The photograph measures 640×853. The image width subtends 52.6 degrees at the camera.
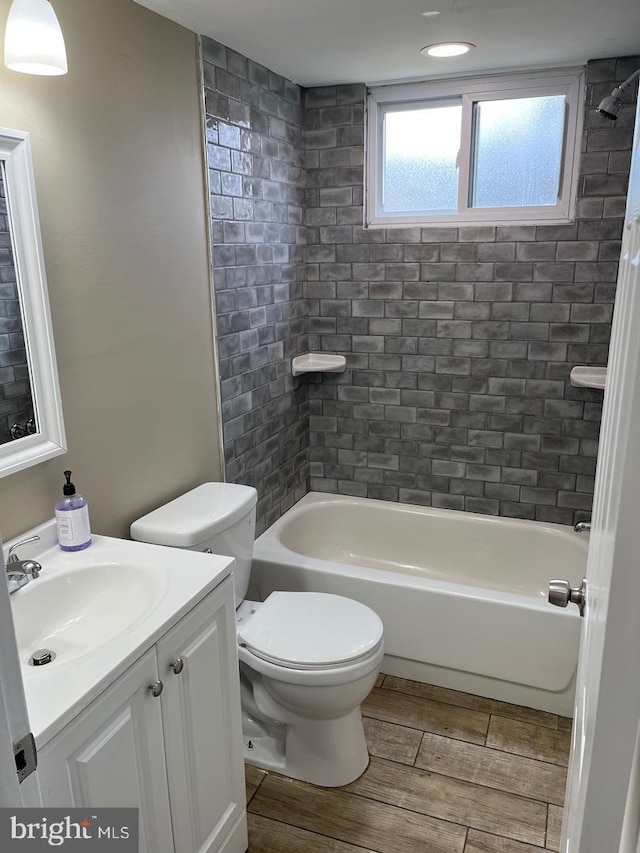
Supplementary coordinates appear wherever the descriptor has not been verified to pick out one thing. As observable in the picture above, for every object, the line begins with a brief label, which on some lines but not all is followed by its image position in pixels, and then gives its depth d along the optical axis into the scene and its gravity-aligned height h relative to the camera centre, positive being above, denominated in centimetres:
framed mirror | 153 -19
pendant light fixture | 136 +44
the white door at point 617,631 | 58 -37
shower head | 219 +46
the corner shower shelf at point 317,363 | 309 -54
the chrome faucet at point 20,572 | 145 -70
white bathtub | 237 -139
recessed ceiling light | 233 +70
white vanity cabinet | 118 -101
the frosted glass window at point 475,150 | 271 +41
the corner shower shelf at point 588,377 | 268 -54
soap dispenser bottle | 167 -67
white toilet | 193 -119
